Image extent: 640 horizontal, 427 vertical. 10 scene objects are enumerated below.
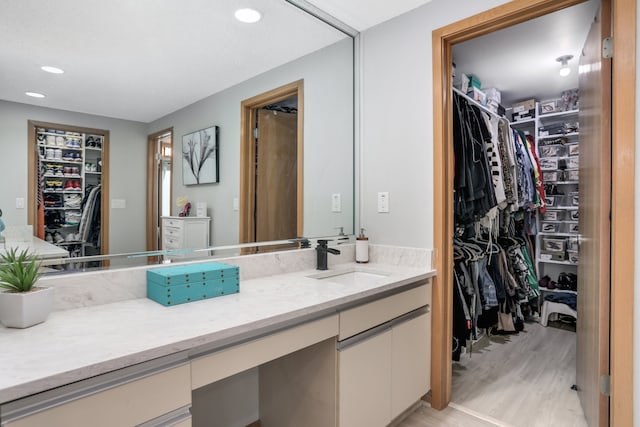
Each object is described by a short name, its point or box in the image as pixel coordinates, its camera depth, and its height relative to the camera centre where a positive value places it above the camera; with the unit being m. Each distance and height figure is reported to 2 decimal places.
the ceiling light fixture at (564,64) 2.88 +1.22
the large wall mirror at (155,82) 1.14 +0.52
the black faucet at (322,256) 1.99 -0.28
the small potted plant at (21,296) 0.97 -0.25
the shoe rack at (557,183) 3.73 +0.26
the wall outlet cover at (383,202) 2.21 +0.03
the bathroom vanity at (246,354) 0.79 -0.43
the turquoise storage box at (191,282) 1.25 -0.28
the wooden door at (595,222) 1.55 -0.07
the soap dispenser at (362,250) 2.22 -0.27
